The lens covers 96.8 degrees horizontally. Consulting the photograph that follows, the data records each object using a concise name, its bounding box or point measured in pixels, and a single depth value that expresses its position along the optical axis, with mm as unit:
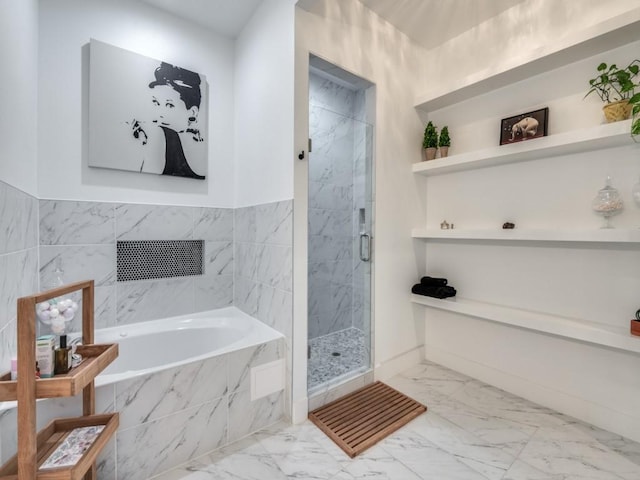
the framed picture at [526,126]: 1845
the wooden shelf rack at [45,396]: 871
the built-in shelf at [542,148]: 1514
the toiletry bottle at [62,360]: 1005
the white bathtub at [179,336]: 1887
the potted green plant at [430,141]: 2389
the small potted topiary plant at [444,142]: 2334
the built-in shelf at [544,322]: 1504
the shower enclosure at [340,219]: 2080
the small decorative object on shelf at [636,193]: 1515
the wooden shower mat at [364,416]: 1601
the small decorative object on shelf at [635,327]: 1451
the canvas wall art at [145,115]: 1906
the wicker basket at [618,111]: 1512
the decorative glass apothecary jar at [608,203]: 1590
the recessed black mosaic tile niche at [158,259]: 2062
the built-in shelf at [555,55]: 1492
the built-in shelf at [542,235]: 1480
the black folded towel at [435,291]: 2277
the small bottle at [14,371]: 1009
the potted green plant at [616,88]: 1506
